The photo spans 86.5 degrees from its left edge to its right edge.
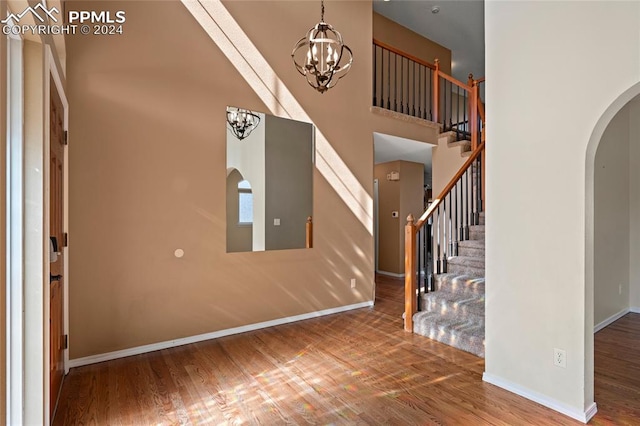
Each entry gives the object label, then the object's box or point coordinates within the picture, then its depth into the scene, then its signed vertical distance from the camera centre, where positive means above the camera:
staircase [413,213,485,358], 3.31 -0.99
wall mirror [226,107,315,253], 3.78 +0.37
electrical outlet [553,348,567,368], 2.24 -0.96
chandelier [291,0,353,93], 2.54 +1.17
